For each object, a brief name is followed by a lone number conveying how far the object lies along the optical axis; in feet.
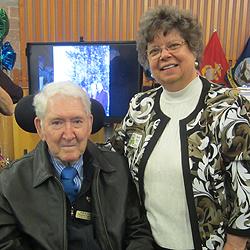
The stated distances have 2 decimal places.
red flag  12.28
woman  4.61
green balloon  8.12
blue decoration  8.52
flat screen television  7.84
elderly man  4.64
